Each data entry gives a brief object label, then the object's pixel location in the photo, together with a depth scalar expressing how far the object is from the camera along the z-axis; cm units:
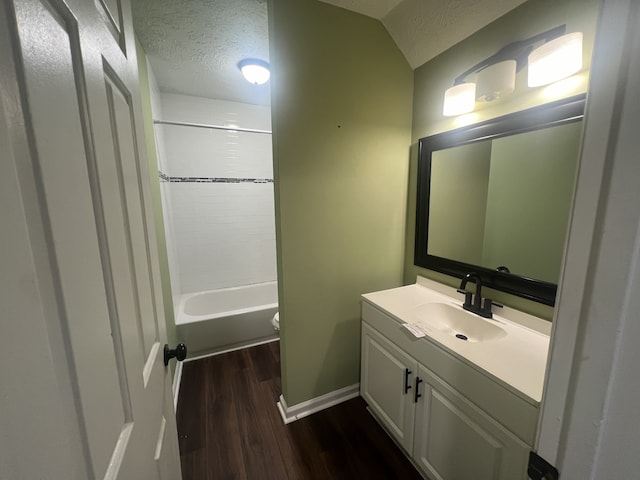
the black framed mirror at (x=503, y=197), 113
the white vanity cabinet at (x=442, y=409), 90
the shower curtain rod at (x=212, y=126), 246
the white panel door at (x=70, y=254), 26
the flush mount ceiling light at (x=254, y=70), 197
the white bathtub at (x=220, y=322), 235
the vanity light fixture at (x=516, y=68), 100
